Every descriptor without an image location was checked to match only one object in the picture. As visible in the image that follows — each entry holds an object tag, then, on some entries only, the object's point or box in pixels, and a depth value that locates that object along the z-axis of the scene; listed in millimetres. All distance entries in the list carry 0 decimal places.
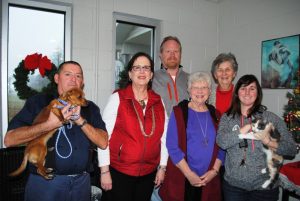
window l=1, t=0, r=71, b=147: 2832
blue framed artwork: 2965
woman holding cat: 1641
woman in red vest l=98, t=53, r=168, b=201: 1769
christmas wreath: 2730
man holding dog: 1412
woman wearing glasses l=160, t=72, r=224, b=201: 1826
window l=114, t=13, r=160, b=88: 3494
